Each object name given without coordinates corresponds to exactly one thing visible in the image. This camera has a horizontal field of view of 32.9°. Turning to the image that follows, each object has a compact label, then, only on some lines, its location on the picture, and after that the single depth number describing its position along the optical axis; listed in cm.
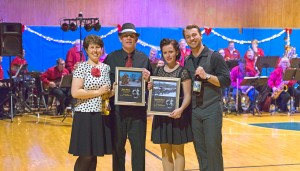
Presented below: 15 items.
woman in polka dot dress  519
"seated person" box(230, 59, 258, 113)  1423
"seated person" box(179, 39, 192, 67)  1541
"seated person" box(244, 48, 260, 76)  1525
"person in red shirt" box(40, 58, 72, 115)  1365
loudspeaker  1237
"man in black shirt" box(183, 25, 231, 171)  520
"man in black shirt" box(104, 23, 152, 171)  541
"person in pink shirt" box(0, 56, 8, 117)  1327
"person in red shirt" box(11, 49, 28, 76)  1431
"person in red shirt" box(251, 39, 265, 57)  1739
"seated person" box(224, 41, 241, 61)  1688
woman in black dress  539
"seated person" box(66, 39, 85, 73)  1479
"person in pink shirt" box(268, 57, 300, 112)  1419
